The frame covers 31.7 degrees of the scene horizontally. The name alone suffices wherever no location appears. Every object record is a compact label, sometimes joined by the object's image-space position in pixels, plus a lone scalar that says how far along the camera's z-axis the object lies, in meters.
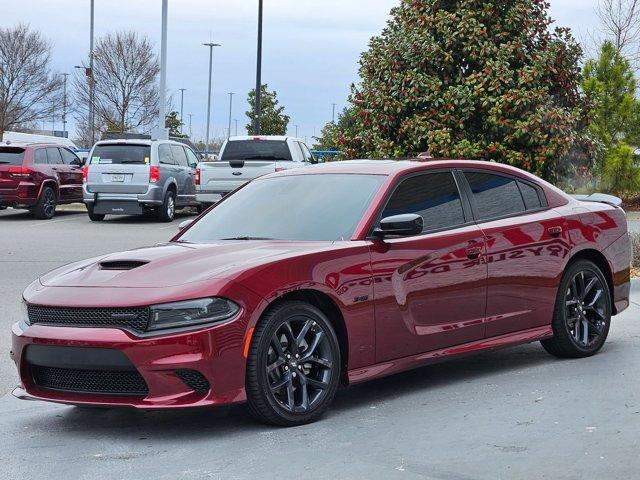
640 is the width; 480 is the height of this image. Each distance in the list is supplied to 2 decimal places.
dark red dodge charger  5.78
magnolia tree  18.92
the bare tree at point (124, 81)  61.84
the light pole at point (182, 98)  110.78
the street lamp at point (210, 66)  75.56
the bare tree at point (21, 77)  63.22
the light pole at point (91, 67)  56.50
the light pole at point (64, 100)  65.97
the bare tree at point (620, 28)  33.12
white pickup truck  22.41
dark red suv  24.47
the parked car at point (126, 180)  24.41
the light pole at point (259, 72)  37.25
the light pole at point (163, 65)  35.41
